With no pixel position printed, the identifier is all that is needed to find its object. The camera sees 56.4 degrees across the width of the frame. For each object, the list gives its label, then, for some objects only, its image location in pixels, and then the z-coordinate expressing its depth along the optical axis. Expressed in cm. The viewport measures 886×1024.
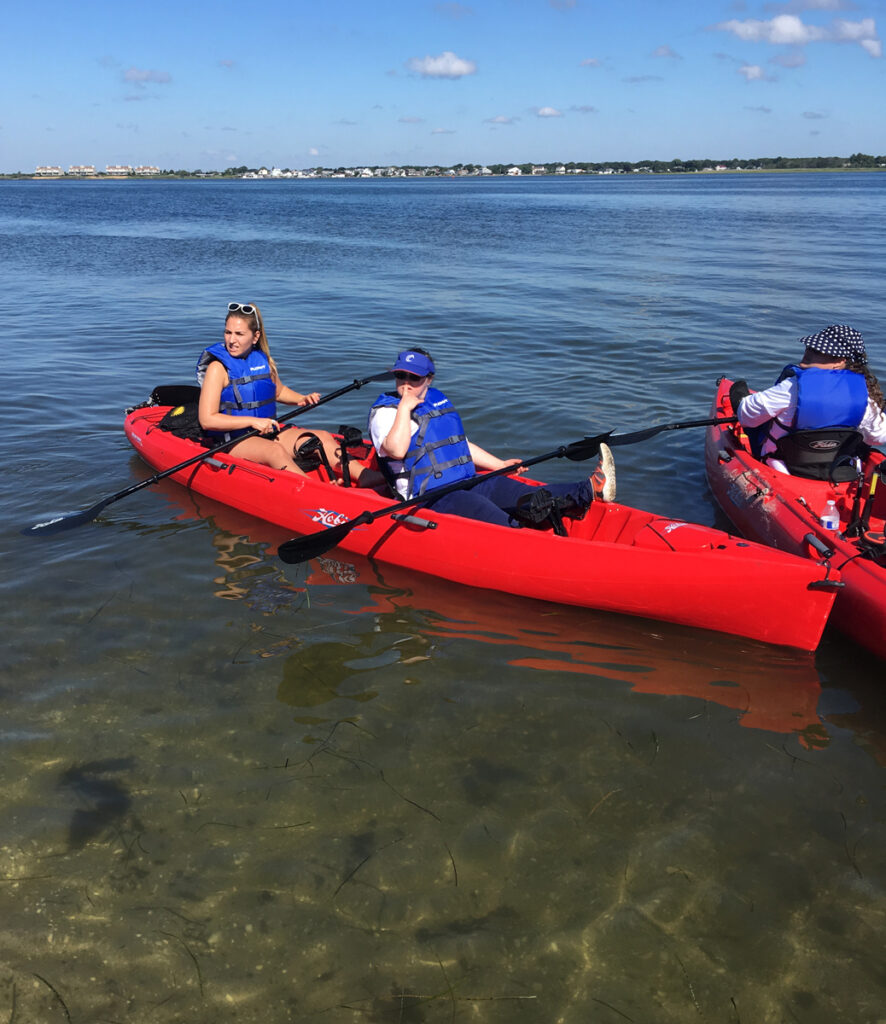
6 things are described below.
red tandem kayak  494
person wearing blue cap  555
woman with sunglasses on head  684
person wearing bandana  589
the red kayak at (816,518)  491
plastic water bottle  586
